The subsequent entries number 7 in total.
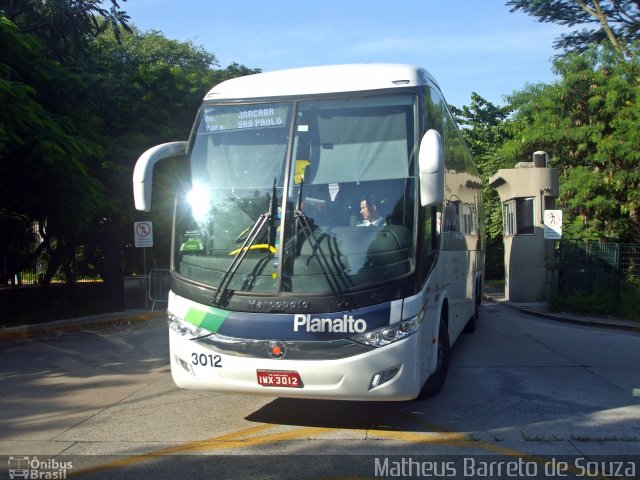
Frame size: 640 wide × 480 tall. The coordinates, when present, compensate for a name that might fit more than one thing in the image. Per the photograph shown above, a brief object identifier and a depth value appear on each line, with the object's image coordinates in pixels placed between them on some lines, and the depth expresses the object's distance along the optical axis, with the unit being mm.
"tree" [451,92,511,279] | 30109
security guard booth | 21047
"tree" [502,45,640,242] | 22219
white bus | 6094
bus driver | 6367
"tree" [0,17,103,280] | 12391
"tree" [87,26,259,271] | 18250
